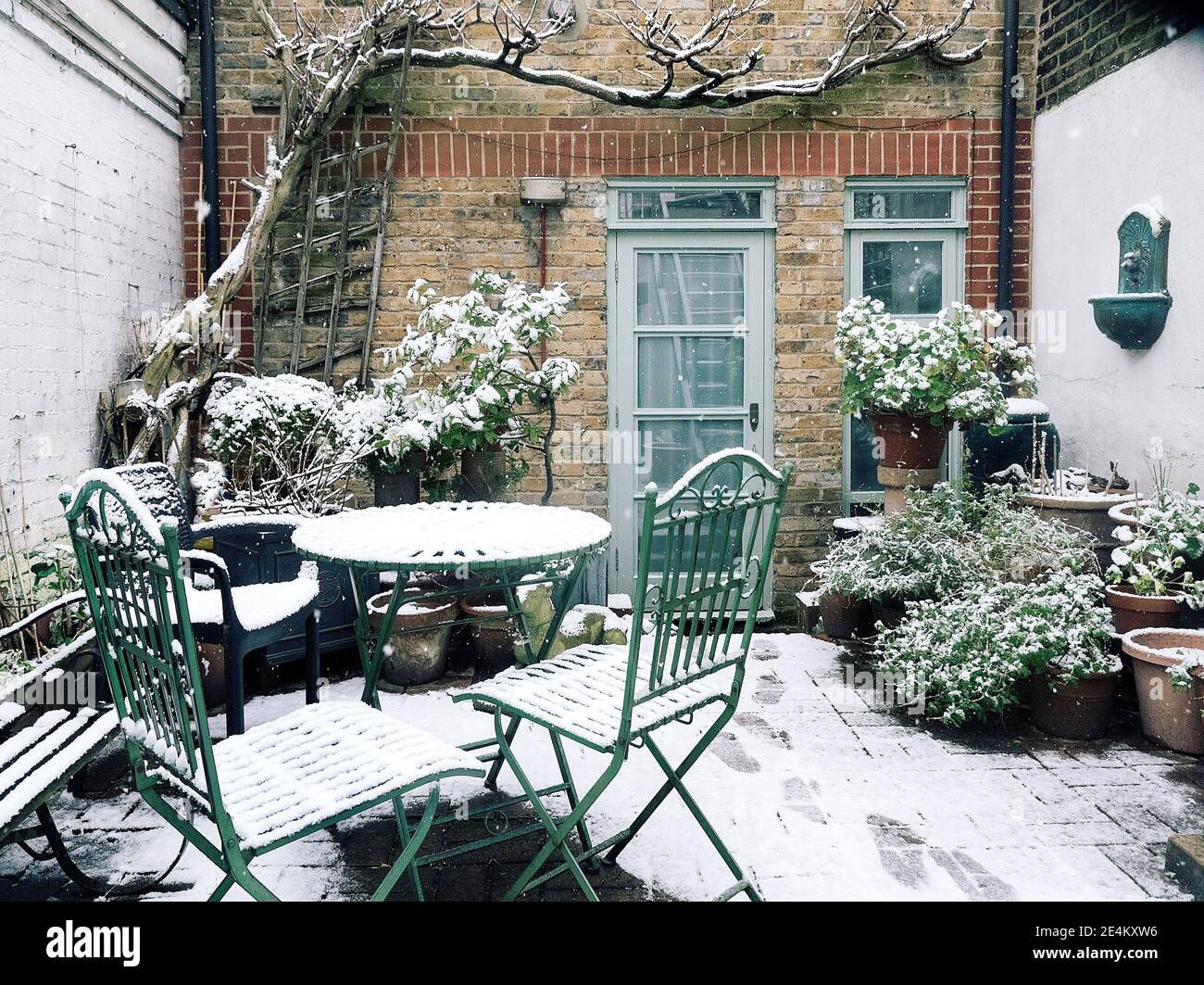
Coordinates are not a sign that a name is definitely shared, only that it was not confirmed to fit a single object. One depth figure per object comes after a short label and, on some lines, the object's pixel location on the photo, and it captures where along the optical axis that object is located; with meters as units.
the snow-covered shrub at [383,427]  4.38
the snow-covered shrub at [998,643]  3.48
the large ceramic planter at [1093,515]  4.29
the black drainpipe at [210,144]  5.14
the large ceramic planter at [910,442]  4.77
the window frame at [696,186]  5.38
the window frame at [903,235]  5.48
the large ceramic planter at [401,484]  4.64
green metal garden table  2.56
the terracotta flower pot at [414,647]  4.27
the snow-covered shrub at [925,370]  4.54
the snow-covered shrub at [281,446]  4.43
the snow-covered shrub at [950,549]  4.02
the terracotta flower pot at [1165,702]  3.37
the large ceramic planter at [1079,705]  3.52
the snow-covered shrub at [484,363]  4.45
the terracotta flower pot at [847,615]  4.83
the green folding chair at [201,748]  1.80
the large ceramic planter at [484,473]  4.71
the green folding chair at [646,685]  2.15
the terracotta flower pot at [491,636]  4.41
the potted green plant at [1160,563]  3.70
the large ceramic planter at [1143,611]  3.72
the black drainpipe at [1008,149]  5.40
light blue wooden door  5.46
